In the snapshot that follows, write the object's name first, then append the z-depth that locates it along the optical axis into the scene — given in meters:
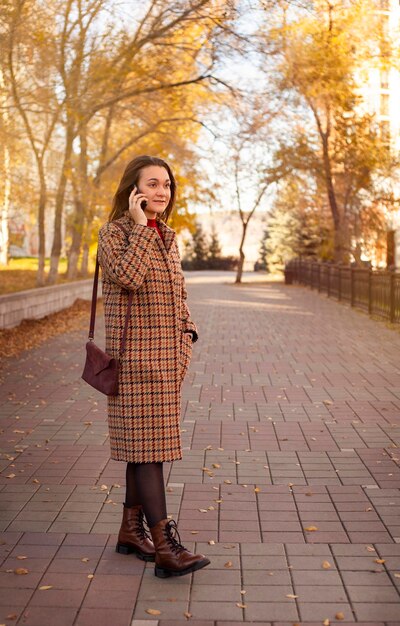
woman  4.22
